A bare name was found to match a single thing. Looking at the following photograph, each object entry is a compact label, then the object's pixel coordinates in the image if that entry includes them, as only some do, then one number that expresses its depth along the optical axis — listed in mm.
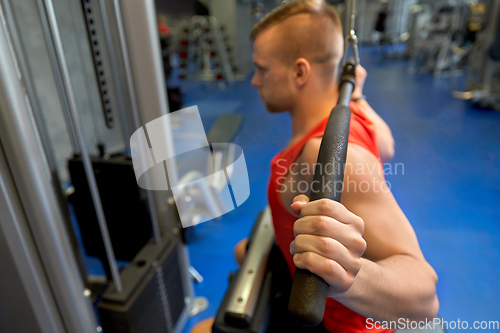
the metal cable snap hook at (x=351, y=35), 506
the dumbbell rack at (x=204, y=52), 5609
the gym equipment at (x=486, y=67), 3583
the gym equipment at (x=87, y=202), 594
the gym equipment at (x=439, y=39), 5141
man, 344
